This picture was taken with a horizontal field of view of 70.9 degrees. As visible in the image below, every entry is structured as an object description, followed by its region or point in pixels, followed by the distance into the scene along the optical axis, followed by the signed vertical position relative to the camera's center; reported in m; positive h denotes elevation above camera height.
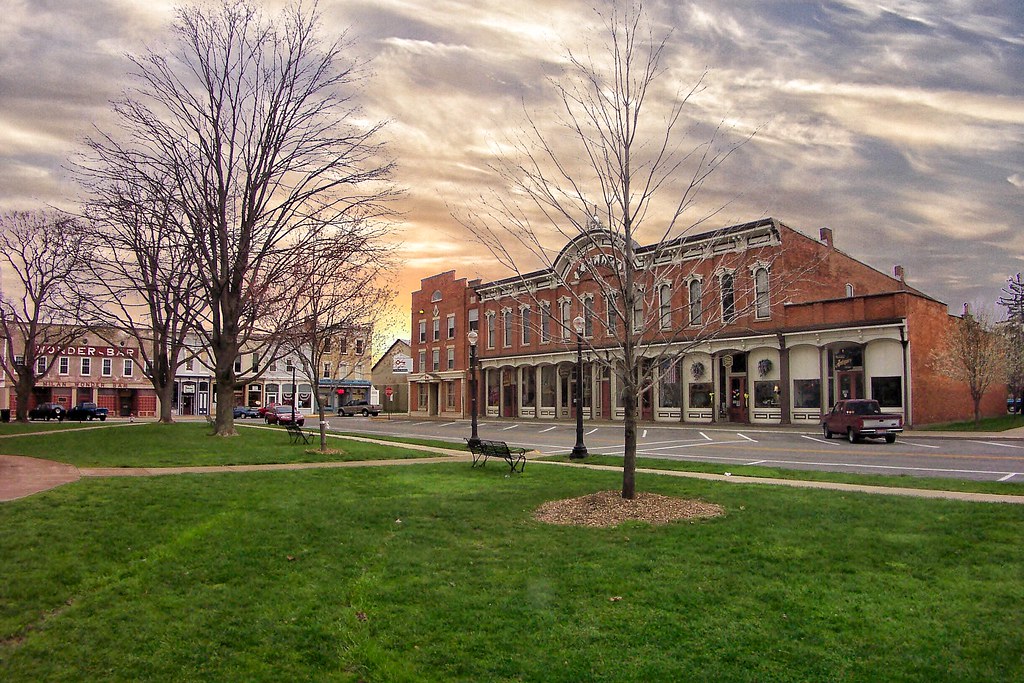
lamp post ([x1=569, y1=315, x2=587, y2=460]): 19.52 -1.13
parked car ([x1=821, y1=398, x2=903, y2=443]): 26.91 -1.53
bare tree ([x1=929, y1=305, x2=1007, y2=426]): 34.88 +1.16
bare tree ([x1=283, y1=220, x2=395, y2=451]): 24.89 +3.86
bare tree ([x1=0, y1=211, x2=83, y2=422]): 35.31 +5.45
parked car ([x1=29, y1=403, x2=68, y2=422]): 57.59 -1.89
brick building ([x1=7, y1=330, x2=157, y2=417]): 71.56 +0.83
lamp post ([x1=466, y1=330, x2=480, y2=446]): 24.94 +1.42
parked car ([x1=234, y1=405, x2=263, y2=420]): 67.89 -2.34
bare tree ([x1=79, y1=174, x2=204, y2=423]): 27.22 +5.39
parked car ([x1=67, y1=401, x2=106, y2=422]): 54.75 -1.84
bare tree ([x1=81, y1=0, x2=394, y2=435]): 26.45 +6.90
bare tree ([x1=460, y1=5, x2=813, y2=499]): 11.85 +1.94
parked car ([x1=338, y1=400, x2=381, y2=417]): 69.00 -2.16
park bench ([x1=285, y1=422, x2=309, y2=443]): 25.18 -1.63
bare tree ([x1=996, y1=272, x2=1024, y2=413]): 43.38 +1.62
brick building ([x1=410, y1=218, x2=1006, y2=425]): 35.66 +1.73
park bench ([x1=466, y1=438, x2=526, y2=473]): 17.09 -1.65
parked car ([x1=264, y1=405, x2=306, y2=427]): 48.54 -2.14
